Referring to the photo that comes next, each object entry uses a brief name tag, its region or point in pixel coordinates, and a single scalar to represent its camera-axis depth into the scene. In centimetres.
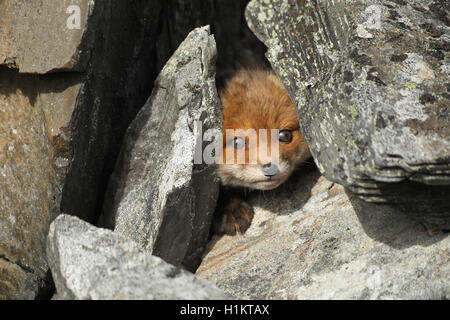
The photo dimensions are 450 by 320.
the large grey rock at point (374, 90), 297
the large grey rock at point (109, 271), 287
